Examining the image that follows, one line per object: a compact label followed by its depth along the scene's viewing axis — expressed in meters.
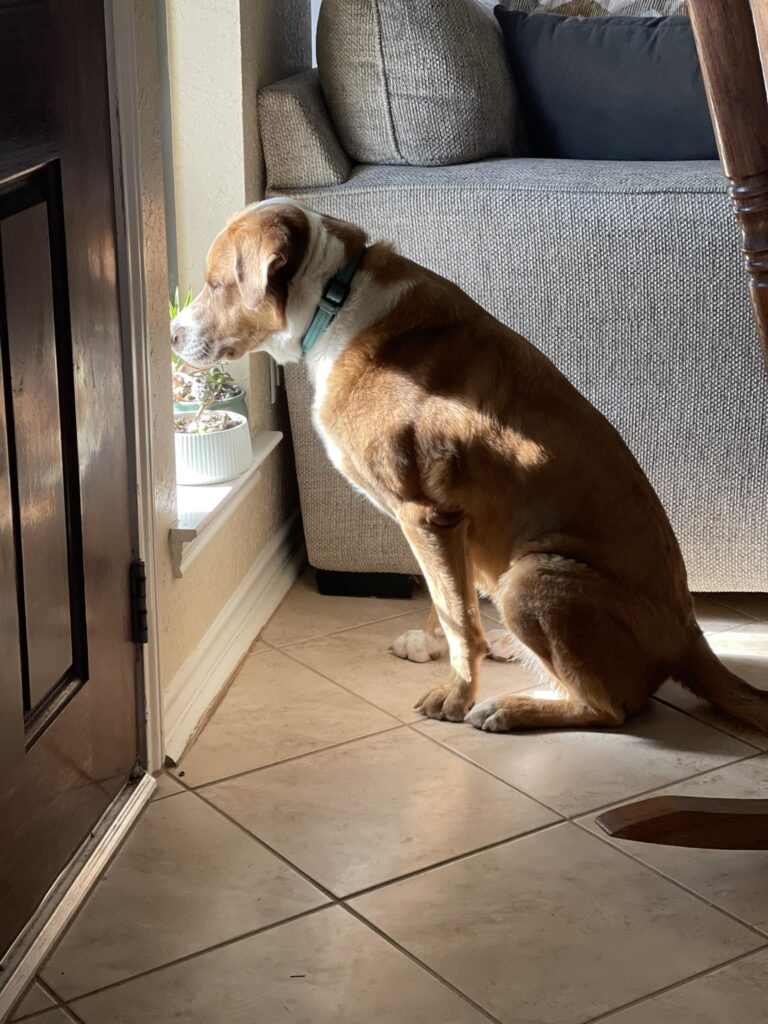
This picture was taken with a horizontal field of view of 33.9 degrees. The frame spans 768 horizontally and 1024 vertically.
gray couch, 2.32
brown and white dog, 2.01
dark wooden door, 1.37
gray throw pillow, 2.41
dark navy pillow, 2.59
